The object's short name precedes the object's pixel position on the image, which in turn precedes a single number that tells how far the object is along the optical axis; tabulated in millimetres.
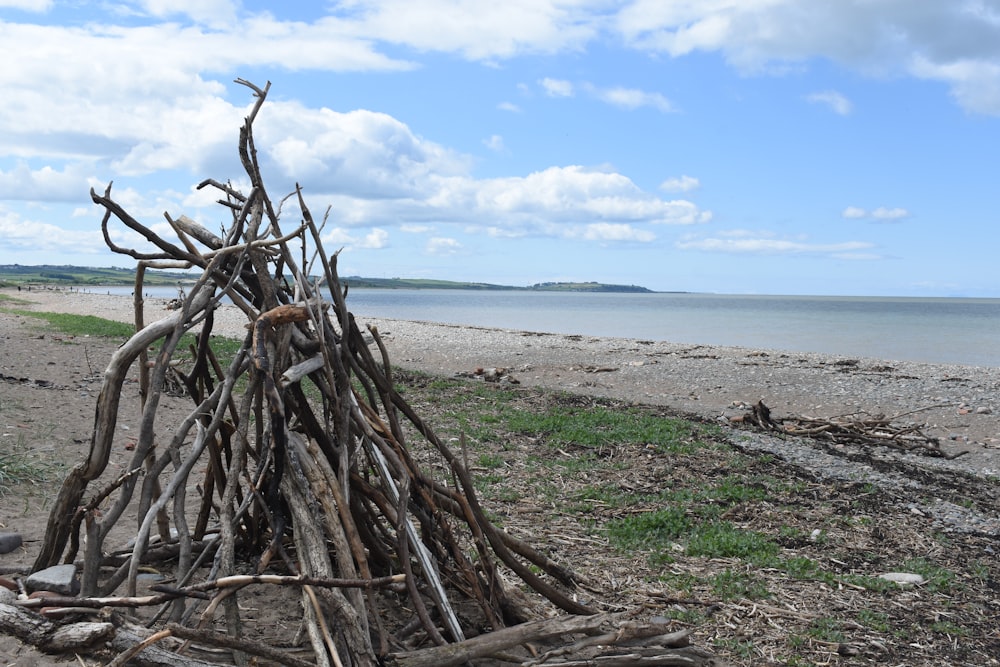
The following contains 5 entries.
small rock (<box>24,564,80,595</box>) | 3548
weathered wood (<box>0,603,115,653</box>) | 2973
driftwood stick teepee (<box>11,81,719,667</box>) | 3109
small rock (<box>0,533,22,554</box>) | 4629
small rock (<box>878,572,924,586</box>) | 5609
